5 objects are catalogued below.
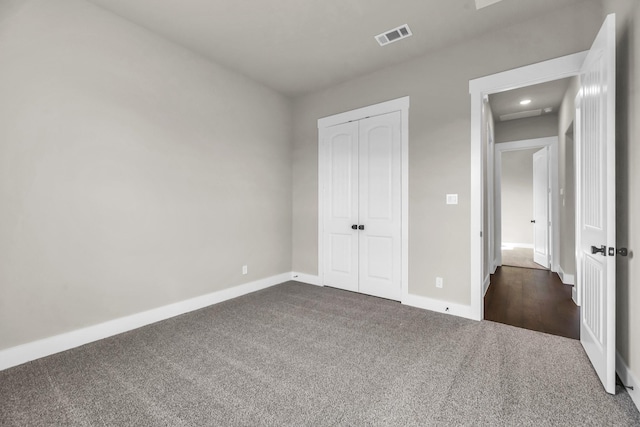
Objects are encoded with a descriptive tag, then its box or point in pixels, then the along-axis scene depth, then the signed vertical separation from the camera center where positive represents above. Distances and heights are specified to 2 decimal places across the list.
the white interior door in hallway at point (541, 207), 5.66 +0.07
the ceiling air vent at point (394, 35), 2.88 +1.80
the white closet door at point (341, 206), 4.00 +0.09
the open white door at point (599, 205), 1.76 +0.03
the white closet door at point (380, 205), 3.59 +0.08
